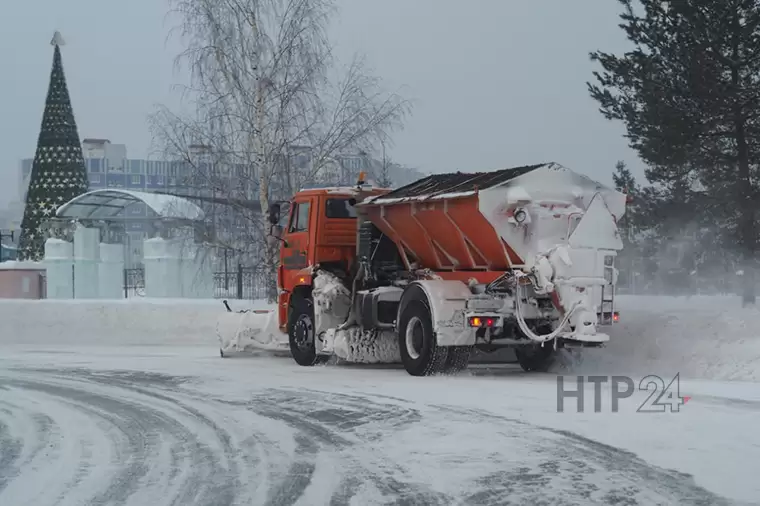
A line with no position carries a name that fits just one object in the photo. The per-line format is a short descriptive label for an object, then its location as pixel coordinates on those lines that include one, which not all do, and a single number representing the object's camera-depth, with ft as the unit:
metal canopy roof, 89.86
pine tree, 62.59
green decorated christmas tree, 127.03
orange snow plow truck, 39.42
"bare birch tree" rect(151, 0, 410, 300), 77.05
